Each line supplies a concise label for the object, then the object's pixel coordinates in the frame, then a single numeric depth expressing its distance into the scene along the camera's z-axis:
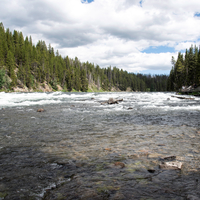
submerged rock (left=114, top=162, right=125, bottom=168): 4.46
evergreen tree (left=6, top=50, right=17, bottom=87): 69.81
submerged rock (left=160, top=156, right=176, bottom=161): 4.86
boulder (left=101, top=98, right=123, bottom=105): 24.60
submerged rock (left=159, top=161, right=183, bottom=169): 4.29
